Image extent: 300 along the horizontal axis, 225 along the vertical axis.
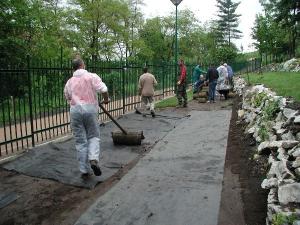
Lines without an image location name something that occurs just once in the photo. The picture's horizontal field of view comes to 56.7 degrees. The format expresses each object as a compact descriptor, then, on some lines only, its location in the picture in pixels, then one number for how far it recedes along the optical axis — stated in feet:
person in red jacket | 38.97
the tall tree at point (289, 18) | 93.65
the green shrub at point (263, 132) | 18.32
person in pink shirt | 15.23
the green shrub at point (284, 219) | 9.27
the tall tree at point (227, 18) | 181.42
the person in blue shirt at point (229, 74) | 46.30
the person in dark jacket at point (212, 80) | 43.39
